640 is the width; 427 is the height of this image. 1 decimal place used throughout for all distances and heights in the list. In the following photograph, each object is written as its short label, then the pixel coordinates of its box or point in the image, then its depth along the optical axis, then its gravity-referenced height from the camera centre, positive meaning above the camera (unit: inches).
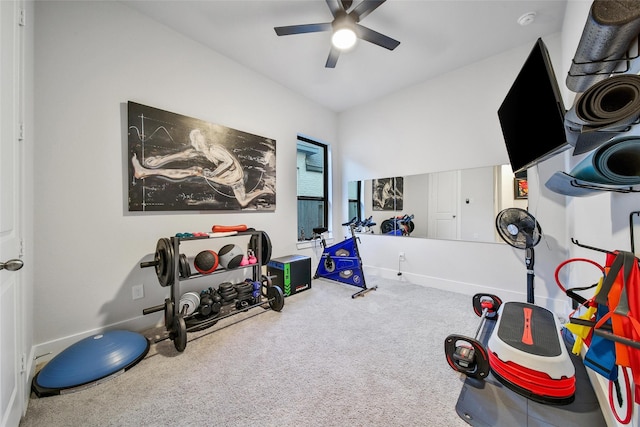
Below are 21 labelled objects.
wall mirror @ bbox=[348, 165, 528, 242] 116.3 +5.0
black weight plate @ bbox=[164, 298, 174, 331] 80.7 -35.6
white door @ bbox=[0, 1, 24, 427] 42.5 -1.3
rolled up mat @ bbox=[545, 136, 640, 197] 31.4 +6.9
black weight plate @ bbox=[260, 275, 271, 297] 109.4 -33.8
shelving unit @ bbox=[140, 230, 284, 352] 78.4 -35.3
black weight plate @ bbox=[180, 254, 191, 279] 84.9 -21.1
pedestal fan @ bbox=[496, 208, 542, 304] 92.0 -8.5
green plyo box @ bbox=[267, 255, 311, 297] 126.3 -34.8
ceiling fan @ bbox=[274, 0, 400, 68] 82.6 +69.1
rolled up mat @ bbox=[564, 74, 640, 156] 29.0 +13.8
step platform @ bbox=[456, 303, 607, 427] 50.5 -45.0
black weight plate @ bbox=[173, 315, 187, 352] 75.5 -40.4
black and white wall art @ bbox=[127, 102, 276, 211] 90.5 +20.7
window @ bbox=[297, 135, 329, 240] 172.7 +19.4
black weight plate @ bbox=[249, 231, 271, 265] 111.2 -18.0
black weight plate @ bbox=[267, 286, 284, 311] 106.0 -39.9
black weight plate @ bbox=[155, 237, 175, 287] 80.0 -18.1
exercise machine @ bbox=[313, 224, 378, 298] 133.7 -32.7
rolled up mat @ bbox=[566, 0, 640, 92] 32.5 +26.3
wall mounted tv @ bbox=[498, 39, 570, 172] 54.3 +27.3
